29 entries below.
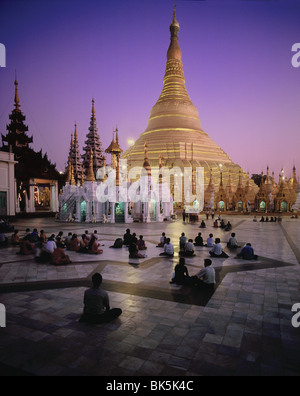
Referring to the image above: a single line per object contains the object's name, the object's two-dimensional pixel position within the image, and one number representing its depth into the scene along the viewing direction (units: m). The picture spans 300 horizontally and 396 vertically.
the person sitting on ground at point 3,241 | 13.26
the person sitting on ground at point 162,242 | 12.95
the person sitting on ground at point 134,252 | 10.46
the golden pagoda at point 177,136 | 48.84
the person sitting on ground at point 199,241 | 13.35
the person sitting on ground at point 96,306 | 5.00
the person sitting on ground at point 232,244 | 12.75
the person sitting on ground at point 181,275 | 7.14
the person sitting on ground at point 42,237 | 12.31
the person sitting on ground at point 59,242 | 10.72
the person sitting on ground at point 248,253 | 10.27
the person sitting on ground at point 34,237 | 12.73
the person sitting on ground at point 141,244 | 11.85
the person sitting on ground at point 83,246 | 11.71
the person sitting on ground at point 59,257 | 9.41
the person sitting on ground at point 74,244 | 11.95
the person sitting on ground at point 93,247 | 11.42
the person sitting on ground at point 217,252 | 10.63
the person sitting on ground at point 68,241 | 12.34
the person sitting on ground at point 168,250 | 10.81
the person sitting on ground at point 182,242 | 11.97
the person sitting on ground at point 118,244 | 12.73
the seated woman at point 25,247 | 11.15
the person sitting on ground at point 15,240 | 13.67
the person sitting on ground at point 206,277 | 6.90
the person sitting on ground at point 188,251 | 10.87
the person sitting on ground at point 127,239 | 13.23
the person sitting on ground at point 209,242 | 12.88
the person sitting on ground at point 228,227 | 21.05
